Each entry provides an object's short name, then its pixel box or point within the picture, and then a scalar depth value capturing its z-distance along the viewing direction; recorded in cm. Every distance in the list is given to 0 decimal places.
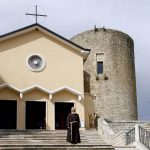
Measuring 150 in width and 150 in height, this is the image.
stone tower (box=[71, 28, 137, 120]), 2689
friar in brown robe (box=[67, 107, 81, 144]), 1164
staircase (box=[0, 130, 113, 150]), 1183
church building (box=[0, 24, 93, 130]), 1846
